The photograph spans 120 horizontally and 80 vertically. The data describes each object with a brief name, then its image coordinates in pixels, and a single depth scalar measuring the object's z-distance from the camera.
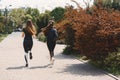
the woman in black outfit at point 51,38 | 17.58
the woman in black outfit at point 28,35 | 17.00
